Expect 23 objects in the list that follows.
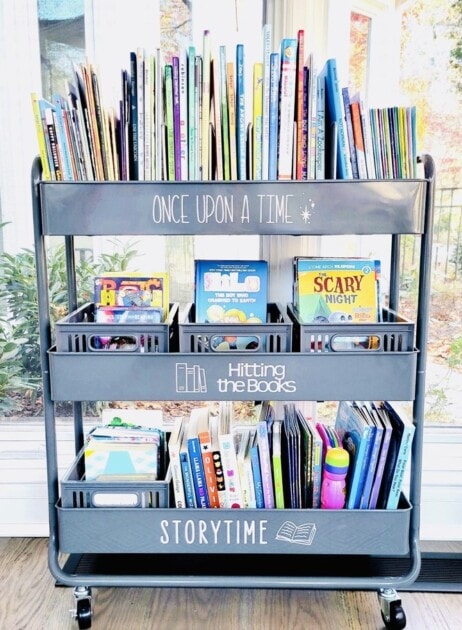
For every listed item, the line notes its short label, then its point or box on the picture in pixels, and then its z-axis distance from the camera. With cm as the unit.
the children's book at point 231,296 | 129
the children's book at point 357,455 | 128
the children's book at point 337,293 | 128
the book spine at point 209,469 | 130
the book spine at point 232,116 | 114
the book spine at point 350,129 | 117
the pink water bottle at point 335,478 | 129
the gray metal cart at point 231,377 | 115
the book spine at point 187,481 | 129
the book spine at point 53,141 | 115
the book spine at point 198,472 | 129
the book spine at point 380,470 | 128
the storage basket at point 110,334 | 119
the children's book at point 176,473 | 129
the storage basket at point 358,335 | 120
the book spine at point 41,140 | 114
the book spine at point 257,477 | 130
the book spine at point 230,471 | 128
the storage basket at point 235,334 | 120
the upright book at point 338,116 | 114
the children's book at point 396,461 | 126
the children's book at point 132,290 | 129
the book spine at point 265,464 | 129
